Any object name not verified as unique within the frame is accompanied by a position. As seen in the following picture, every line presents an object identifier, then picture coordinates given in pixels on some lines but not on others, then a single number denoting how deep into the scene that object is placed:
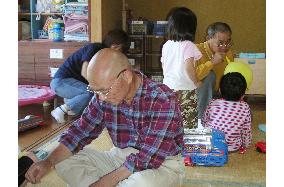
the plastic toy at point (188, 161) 2.30
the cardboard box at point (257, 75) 4.24
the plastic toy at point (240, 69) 3.00
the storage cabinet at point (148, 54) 4.95
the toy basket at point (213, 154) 2.30
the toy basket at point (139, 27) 4.92
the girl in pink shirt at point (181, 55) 2.59
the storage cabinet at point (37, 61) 4.07
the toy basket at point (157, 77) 4.81
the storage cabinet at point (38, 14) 4.23
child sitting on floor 2.44
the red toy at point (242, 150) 2.54
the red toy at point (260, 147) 2.50
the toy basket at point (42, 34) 4.42
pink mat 3.37
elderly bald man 1.32
